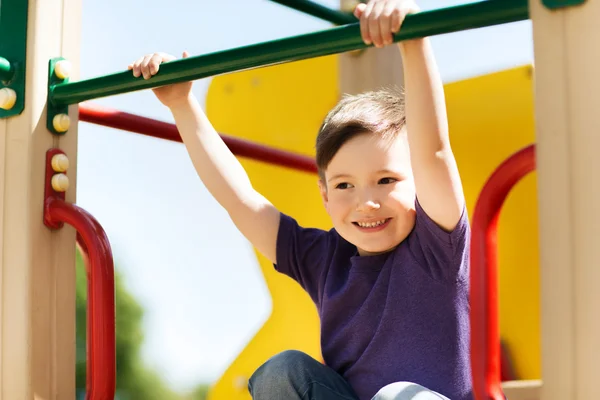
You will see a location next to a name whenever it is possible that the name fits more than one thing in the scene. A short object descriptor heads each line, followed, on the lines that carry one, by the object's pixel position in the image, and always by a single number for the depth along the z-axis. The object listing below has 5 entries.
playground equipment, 1.52
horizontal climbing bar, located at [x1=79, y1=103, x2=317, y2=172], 1.93
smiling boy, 1.71
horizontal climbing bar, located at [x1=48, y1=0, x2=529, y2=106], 1.59
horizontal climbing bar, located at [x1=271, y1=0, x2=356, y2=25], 2.24
